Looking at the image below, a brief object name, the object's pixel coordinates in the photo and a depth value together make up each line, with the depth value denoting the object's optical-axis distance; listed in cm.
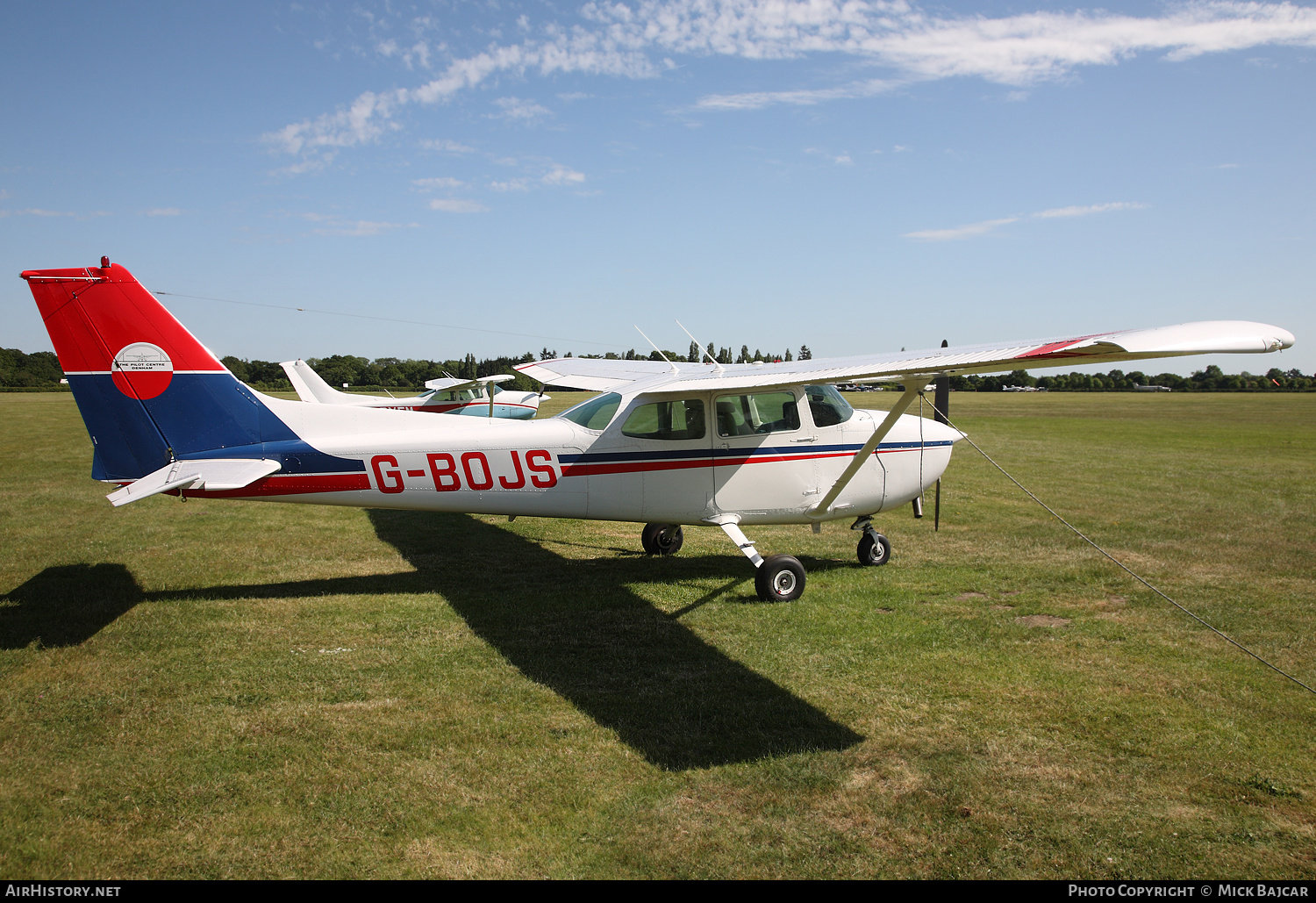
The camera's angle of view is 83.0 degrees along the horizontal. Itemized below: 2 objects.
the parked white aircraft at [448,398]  2073
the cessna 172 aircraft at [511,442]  613
